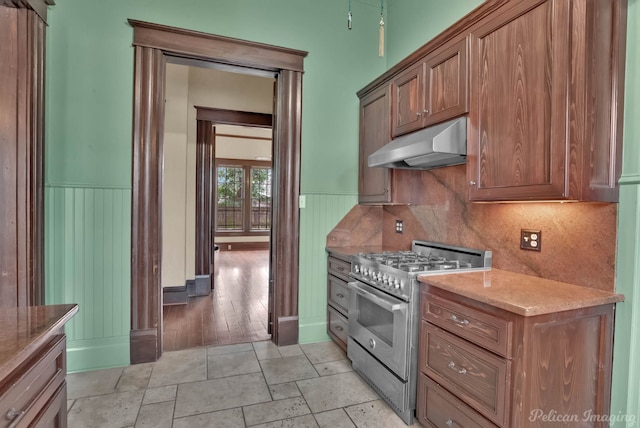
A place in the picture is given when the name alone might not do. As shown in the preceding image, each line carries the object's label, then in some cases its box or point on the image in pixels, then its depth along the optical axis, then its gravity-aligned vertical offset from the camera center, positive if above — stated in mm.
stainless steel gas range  1942 -675
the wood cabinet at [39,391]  836 -538
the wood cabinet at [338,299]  2811 -818
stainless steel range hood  1975 +379
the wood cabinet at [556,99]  1433 +517
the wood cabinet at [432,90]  2023 +809
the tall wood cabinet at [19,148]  2107 +340
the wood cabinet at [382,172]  2771 +306
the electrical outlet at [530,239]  1871 -166
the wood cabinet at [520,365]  1371 -689
